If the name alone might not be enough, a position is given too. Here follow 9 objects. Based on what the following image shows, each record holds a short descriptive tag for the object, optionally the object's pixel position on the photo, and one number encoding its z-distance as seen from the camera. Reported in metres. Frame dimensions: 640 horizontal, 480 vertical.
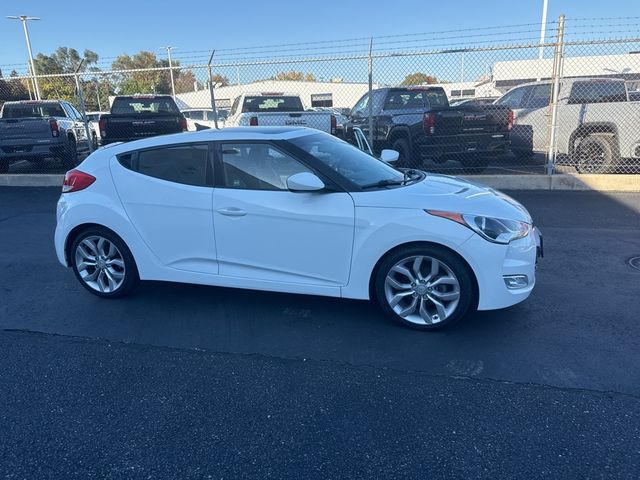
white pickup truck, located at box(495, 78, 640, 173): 9.46
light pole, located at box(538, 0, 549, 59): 8.37
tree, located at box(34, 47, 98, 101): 35.58
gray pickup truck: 11.73
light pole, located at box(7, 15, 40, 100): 36.41
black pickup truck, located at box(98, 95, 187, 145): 11.56
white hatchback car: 3.81
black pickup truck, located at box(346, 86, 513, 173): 9.77
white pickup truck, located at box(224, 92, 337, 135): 10.12
